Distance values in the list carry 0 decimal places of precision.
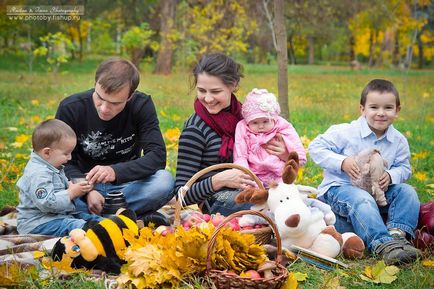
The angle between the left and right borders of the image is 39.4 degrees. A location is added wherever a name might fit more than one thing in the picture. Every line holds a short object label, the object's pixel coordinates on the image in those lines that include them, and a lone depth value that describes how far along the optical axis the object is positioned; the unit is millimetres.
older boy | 3717
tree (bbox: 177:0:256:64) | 17688
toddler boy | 3617
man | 3918
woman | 3811
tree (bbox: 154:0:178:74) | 19719
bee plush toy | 3127
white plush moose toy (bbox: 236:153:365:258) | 3332
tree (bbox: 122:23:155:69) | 18625
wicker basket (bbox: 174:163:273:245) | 3320
